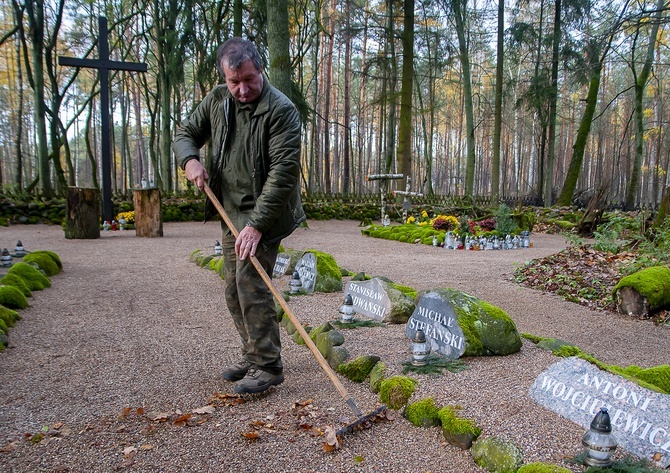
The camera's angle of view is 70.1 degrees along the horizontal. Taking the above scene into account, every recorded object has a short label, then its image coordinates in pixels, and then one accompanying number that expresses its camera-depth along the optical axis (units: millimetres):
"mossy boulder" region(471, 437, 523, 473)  1906
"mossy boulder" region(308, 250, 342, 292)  5297
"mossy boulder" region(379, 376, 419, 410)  2553
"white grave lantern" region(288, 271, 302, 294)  5180
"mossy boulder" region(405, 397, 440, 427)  2346
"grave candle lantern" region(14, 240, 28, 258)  7138
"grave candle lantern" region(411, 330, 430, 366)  2867
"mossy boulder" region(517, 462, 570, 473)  1754
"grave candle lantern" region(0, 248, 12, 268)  6301
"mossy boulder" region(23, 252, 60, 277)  6129
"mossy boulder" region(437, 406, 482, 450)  2125
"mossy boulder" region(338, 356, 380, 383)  2959
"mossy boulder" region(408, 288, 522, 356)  2975
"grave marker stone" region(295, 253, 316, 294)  5293
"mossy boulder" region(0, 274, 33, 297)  4930
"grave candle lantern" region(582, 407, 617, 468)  1706
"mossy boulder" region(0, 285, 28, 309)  4477
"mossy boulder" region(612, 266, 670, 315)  4648
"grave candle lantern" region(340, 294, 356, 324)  3916
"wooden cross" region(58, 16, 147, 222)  10898
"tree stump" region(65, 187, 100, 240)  9750
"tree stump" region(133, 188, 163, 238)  10500
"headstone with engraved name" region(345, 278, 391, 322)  4012
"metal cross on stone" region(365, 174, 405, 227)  14070
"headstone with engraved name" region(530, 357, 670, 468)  1905
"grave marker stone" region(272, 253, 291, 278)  6172
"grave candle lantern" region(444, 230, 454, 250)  10539
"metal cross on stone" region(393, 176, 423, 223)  14605
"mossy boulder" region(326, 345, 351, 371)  3143
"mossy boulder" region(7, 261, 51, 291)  5348
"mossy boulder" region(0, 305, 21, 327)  4019
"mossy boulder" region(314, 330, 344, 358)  3342
